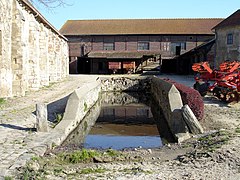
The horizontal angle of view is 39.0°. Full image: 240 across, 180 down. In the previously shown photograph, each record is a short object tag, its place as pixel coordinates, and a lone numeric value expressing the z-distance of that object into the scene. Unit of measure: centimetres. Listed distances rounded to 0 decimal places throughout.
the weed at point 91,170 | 645
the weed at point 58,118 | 1193
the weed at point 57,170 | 637
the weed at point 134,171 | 639
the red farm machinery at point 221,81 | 1659
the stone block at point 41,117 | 980
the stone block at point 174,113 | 1023
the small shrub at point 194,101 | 1203
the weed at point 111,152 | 791
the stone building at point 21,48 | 1683
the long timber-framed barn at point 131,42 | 4947
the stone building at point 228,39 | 3534
